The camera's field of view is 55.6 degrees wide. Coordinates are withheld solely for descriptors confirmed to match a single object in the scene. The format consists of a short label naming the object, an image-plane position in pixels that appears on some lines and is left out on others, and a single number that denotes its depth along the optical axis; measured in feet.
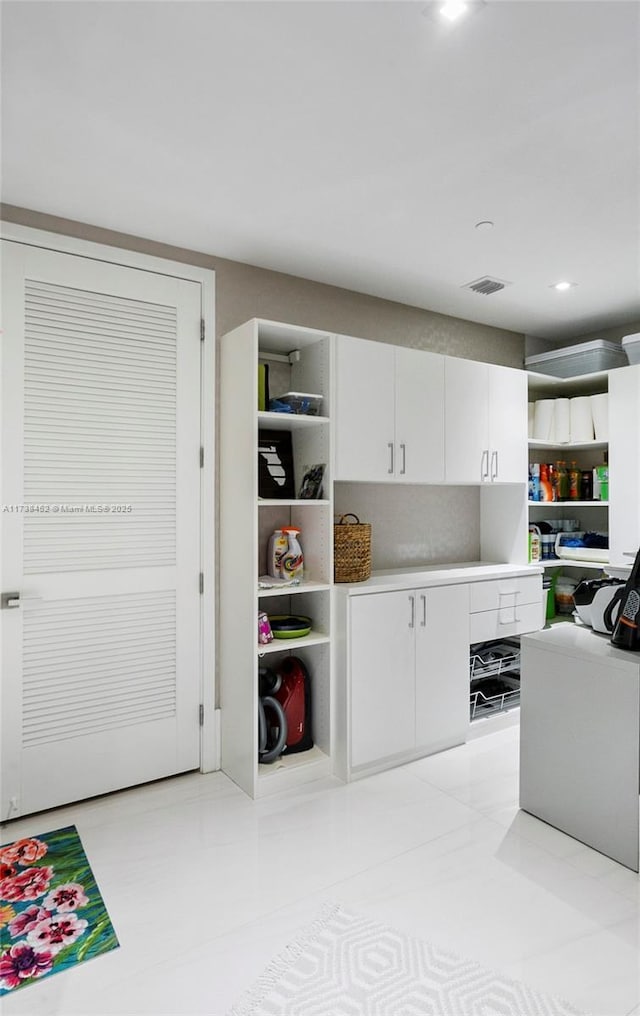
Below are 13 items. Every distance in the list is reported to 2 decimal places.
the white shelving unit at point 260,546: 9.08
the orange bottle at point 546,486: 13.66
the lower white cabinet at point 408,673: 9.70
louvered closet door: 8.41
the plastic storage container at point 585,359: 12.93
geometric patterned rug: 5.36
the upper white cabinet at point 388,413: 9.85
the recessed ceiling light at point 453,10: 4.80
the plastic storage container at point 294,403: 9.48
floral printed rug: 5.97
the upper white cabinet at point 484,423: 11.40
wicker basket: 9.99
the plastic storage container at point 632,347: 12.19
